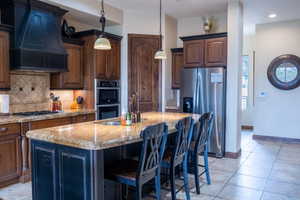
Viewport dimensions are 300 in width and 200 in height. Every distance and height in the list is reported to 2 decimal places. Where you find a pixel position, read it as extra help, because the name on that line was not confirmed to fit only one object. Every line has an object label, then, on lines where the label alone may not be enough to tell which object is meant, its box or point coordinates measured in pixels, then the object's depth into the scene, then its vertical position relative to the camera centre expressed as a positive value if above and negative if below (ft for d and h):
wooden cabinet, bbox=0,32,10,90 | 11.68 +1.51
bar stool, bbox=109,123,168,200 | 7.04 -2.23
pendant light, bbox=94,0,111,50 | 9.93 +1.95
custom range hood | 12.07 +2.96
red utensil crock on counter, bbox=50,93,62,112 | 14.76 -0.73
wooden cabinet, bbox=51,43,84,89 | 15.02 +1.11
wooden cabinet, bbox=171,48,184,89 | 18.84 +2.07
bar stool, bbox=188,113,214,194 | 10.34 -2.27
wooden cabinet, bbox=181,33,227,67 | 15.83 +2.74
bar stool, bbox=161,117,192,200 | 8.71 -2.23
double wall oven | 15.98 -0.46
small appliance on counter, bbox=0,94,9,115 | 12.24 -0.58
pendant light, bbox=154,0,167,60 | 12.70 +1.88
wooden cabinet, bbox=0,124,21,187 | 10.75 -2.76
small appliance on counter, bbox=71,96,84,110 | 16.33 -0.81
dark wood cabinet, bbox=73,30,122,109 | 15.87 +1.85
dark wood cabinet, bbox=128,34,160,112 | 17.78 +1.57
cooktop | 12.59 -1.11
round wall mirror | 19.33 +1.57
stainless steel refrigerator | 15.56 -0.31
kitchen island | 6.63 -1.96
